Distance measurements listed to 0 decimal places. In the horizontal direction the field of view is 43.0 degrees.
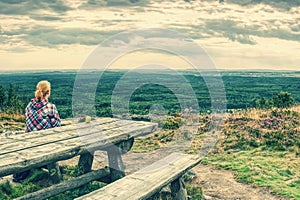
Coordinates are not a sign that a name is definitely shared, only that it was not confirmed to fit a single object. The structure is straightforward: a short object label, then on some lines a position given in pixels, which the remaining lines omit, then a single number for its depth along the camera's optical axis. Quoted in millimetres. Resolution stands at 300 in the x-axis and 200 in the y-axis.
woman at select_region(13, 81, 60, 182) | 6250
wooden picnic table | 4372
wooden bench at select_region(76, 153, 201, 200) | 4336
